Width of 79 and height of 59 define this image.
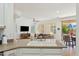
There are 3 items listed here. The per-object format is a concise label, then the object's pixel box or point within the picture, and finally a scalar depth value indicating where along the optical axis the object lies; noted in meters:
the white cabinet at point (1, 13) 1.28
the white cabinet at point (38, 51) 1.20
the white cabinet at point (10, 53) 1.00
